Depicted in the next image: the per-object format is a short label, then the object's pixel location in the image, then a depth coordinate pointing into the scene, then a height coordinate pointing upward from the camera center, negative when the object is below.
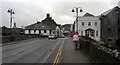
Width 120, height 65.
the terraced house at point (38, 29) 35.25 +1.90
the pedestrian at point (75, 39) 7.82 -0.65
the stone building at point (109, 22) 23.81 +3.37
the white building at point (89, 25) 24.85 +2.50
